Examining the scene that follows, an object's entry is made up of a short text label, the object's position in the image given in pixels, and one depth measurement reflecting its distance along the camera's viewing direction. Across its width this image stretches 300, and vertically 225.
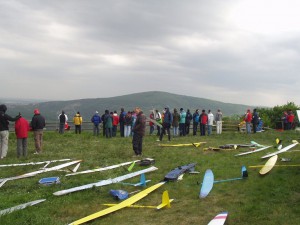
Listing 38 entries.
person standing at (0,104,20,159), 14.31
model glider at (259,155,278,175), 10.24
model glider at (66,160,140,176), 11.42
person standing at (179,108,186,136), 24.17
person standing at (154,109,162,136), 23.41
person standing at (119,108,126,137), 23.54
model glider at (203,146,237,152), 15.80
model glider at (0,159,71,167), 12.88
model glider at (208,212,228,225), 6.48
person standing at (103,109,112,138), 22.78
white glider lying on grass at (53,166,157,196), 8.86
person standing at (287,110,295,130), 27.09
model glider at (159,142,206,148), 17.69
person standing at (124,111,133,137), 23.25
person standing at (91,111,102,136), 24.31
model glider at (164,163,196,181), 10.02
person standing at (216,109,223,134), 25.58
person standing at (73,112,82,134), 24.81
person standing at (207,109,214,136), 24.87
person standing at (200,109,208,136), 24.25
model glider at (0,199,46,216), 7.21
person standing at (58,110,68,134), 24.50
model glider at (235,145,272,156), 14.38
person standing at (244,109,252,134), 25.02
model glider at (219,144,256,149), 16.38
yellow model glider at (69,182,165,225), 7.00
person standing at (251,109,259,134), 25.23
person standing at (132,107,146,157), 14.59
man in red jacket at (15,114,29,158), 14.78
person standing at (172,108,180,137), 23.98
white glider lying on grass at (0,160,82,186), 10.75
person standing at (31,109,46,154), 15.57
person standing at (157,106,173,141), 20.64
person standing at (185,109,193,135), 24.35
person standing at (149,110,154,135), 24.10
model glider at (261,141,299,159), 13.10
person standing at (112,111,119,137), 23.45
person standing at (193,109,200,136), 24.72
